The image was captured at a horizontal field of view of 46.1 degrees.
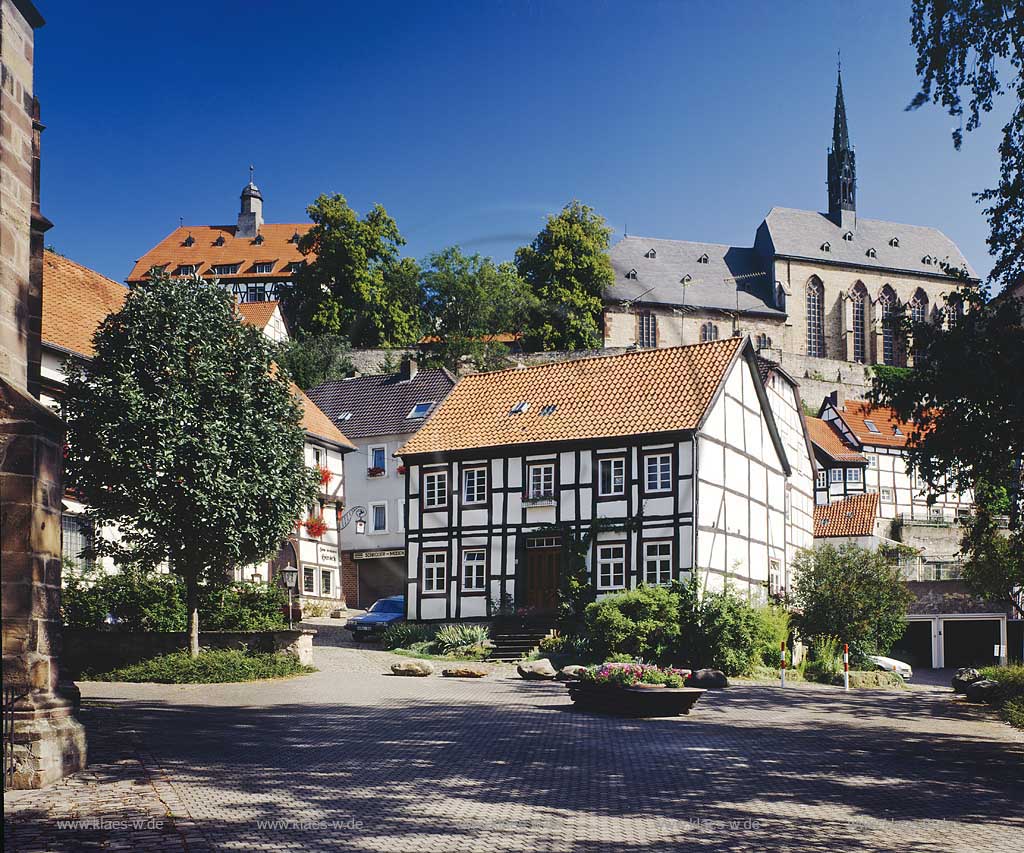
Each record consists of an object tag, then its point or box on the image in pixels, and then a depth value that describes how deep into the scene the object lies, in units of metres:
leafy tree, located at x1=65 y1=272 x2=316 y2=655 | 24.95
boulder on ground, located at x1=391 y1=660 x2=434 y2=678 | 27.45
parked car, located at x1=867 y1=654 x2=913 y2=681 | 40.25
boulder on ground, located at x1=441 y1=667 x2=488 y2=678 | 27.75
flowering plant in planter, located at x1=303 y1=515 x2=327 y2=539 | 47.41
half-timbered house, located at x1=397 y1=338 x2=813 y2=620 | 33.81
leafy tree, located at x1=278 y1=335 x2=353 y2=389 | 70.94
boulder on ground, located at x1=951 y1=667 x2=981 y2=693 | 30.79
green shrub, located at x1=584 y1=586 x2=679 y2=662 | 30.02
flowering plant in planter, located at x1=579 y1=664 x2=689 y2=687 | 21.09
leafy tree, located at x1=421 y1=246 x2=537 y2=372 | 70.69
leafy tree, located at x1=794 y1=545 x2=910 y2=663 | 36.78
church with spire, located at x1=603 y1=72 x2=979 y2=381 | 93.88
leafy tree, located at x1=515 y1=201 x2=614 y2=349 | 81.50
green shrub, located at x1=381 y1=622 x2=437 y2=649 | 34.53
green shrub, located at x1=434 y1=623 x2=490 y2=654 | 33.00
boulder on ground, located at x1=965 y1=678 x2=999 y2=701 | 27.48
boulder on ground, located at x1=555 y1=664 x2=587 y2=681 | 26.94
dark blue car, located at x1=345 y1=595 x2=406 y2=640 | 36.50
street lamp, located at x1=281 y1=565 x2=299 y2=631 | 35.38
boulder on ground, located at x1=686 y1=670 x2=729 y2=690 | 26.55
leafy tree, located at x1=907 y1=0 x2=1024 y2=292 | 16.62
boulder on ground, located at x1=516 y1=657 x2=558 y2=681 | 27.73
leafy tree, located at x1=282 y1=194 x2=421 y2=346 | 77.69
